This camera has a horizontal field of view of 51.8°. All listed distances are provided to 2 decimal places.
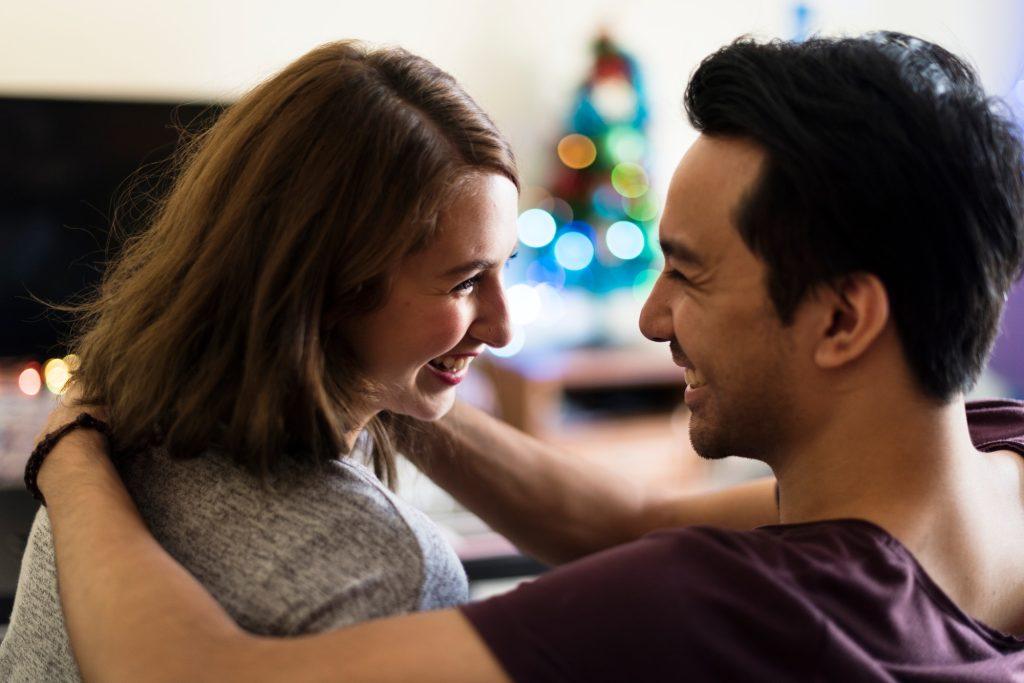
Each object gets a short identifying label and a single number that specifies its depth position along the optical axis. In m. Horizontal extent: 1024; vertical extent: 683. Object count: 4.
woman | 0.90
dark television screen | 2.28
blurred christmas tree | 3.09
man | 0.77
